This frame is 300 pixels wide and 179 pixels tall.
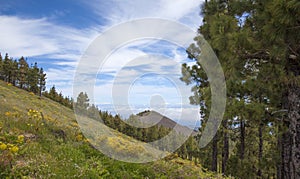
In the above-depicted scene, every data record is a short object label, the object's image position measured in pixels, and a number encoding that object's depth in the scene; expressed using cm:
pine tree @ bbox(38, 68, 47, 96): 6625
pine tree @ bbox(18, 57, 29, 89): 6475
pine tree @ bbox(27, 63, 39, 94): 6481
